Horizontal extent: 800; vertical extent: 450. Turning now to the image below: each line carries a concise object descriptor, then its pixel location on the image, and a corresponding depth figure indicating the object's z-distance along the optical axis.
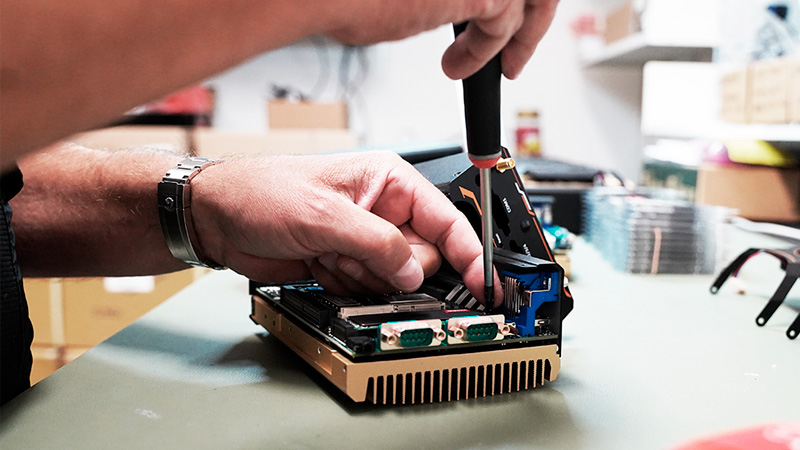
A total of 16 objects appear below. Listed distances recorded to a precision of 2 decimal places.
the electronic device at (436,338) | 0.51
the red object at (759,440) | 0.44
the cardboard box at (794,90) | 1.40
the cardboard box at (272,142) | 2.50
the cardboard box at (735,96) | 1.67
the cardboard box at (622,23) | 2.32
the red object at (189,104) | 2.85
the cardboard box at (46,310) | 1.82
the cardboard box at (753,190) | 1.66
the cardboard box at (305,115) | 2.76
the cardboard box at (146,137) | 2.50
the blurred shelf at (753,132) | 1.48
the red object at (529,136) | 2.94
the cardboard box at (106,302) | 1.83
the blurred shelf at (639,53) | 2.27
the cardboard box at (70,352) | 1.85
